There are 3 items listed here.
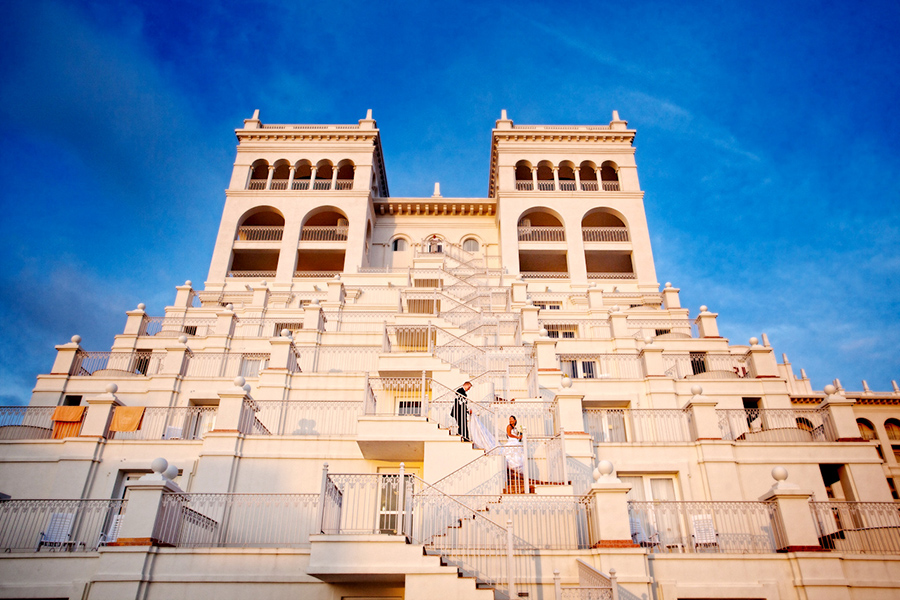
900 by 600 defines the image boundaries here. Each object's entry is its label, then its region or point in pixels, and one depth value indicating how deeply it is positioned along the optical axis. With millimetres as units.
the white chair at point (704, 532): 12133
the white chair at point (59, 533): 12258
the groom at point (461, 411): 14342
